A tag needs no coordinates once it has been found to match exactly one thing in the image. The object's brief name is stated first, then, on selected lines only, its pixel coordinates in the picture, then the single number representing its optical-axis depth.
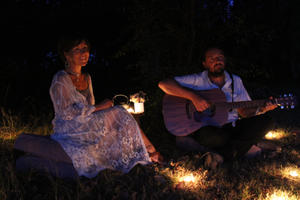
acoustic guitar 3.36
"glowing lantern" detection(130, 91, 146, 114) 3.86
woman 2.73
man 3.20
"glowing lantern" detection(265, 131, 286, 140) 4.32
